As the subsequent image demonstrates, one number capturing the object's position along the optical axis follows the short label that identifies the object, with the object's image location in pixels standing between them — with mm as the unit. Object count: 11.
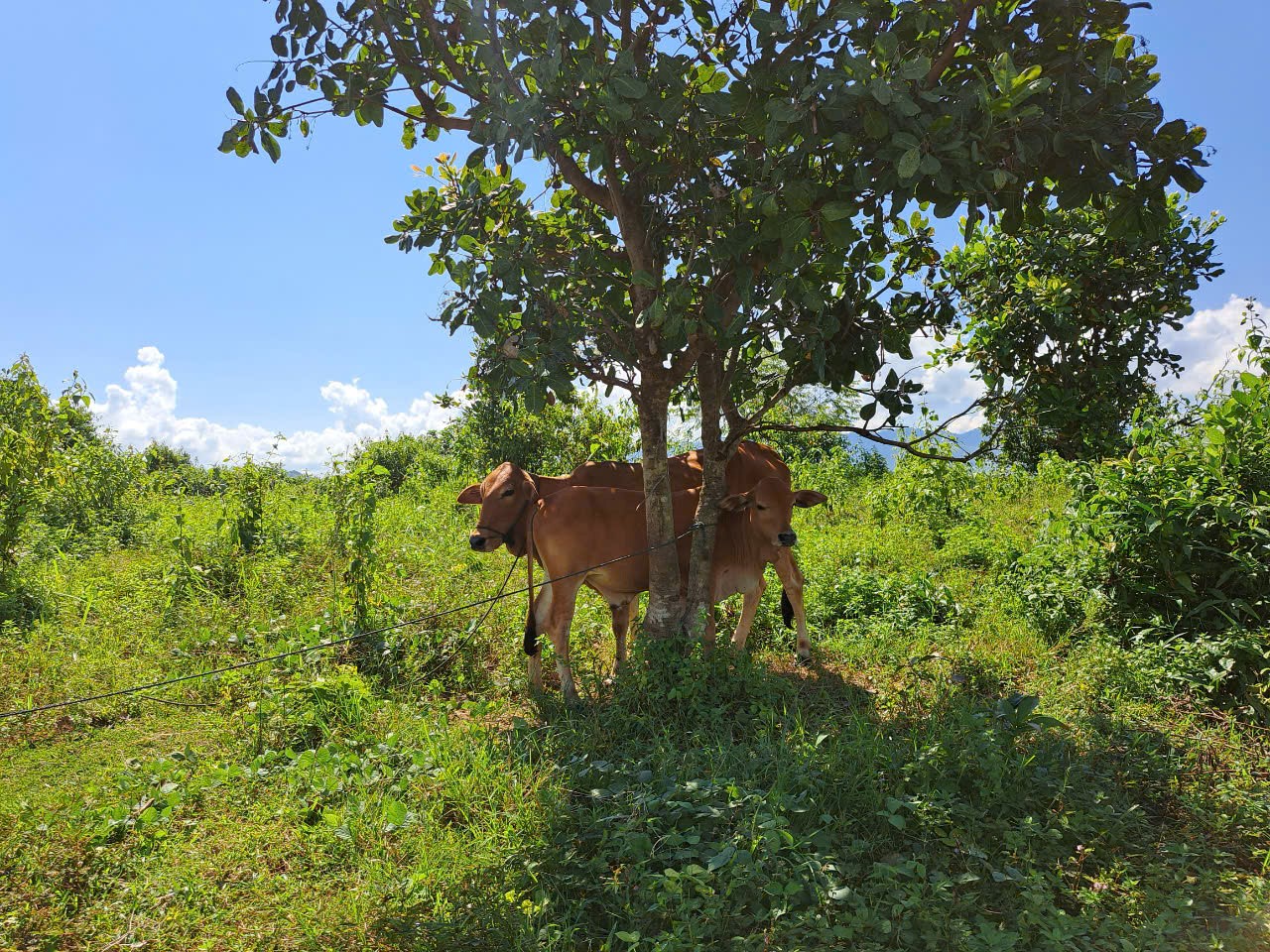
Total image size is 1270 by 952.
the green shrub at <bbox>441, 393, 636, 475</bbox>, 11516
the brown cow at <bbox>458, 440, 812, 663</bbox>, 5359
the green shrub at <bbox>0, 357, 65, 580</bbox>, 6961
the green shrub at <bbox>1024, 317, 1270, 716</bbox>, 4773
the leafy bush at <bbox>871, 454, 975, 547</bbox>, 9156
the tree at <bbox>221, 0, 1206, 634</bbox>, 3629
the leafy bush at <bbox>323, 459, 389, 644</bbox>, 6051
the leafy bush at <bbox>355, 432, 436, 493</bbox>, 16844
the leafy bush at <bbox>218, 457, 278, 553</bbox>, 8750
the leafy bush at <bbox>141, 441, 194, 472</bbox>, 19327
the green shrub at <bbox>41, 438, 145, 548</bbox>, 10250
